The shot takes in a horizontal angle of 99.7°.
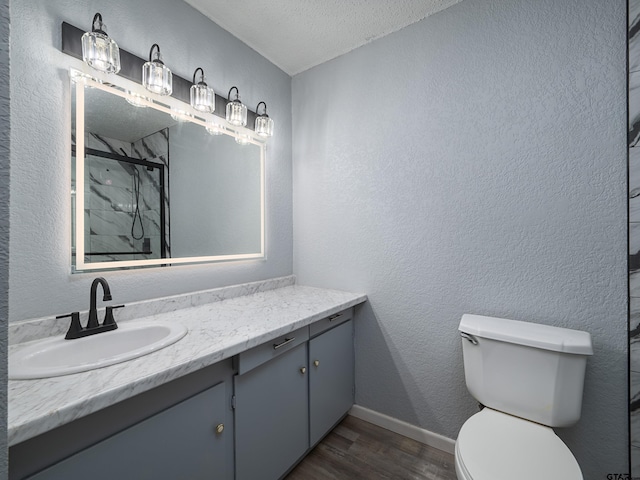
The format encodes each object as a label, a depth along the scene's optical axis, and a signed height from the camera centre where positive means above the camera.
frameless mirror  1.15 +0.30
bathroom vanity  0.65 -0.52
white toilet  0.90 -0.67
